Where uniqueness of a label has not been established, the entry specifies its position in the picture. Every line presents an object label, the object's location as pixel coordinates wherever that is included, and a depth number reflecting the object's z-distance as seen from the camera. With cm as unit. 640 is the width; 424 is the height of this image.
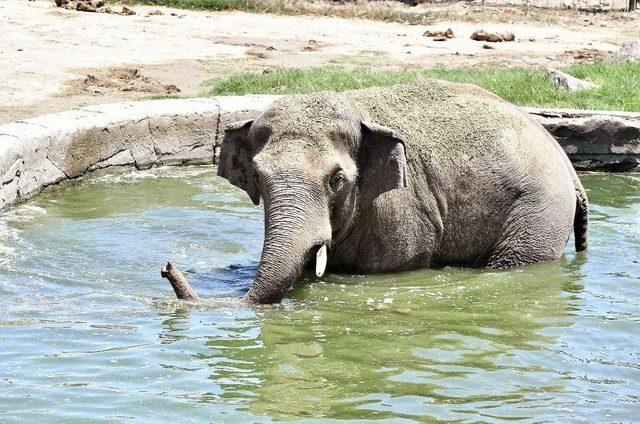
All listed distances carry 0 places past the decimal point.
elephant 1455
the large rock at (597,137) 2405
